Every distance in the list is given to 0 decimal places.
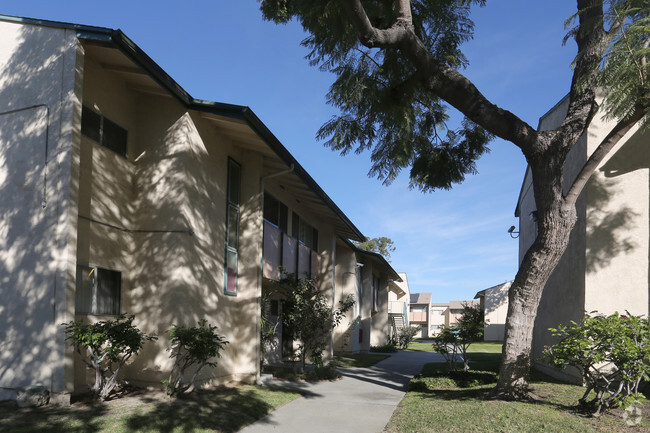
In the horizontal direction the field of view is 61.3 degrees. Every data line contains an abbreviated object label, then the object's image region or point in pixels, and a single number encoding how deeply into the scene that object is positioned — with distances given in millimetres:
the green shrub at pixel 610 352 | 8492
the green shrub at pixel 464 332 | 14716
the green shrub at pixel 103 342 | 8258
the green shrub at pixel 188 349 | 9484
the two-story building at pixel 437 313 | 74688
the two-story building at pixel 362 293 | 25062
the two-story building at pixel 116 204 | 8492
